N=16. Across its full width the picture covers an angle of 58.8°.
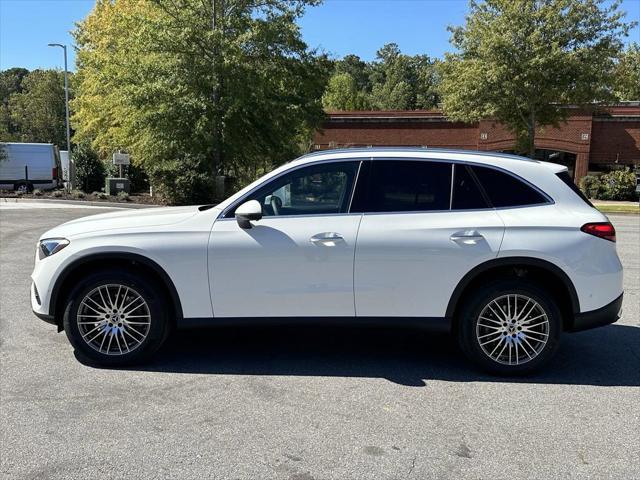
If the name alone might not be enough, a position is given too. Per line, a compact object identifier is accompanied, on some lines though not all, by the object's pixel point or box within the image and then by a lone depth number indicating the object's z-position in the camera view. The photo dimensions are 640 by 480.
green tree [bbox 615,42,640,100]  43.69
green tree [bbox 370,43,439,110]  74.44
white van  28.09
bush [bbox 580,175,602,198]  31.12
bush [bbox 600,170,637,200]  30.38
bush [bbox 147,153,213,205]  20.62
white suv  4.32
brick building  34.62
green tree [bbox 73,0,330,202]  19.56
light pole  31.34
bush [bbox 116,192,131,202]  23.34
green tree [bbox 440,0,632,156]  22.03
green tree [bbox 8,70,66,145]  64.19
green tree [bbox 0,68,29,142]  70.12
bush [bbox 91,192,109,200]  23.54
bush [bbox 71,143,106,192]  26.92
